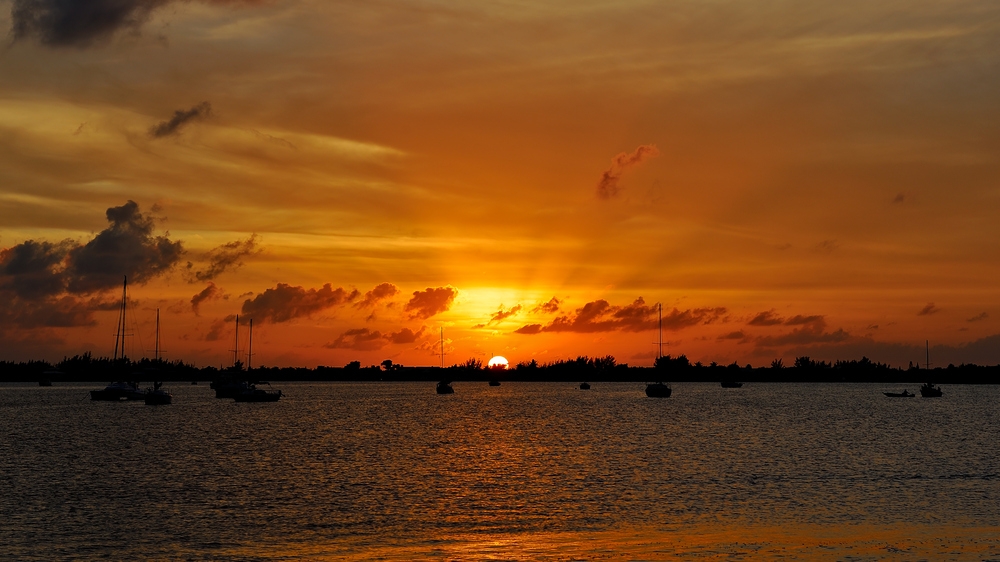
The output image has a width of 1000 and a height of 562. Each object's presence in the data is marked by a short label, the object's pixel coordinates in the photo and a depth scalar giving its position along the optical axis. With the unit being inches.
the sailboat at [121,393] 7588.6
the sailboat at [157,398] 6776.6
